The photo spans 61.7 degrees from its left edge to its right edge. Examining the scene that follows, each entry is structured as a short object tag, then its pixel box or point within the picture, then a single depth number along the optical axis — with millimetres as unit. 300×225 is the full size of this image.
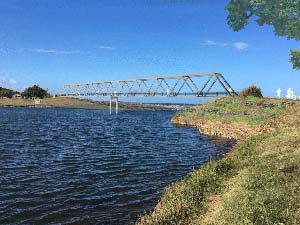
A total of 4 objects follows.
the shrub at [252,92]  41080
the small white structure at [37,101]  102656
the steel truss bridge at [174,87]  47623
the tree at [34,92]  120062
